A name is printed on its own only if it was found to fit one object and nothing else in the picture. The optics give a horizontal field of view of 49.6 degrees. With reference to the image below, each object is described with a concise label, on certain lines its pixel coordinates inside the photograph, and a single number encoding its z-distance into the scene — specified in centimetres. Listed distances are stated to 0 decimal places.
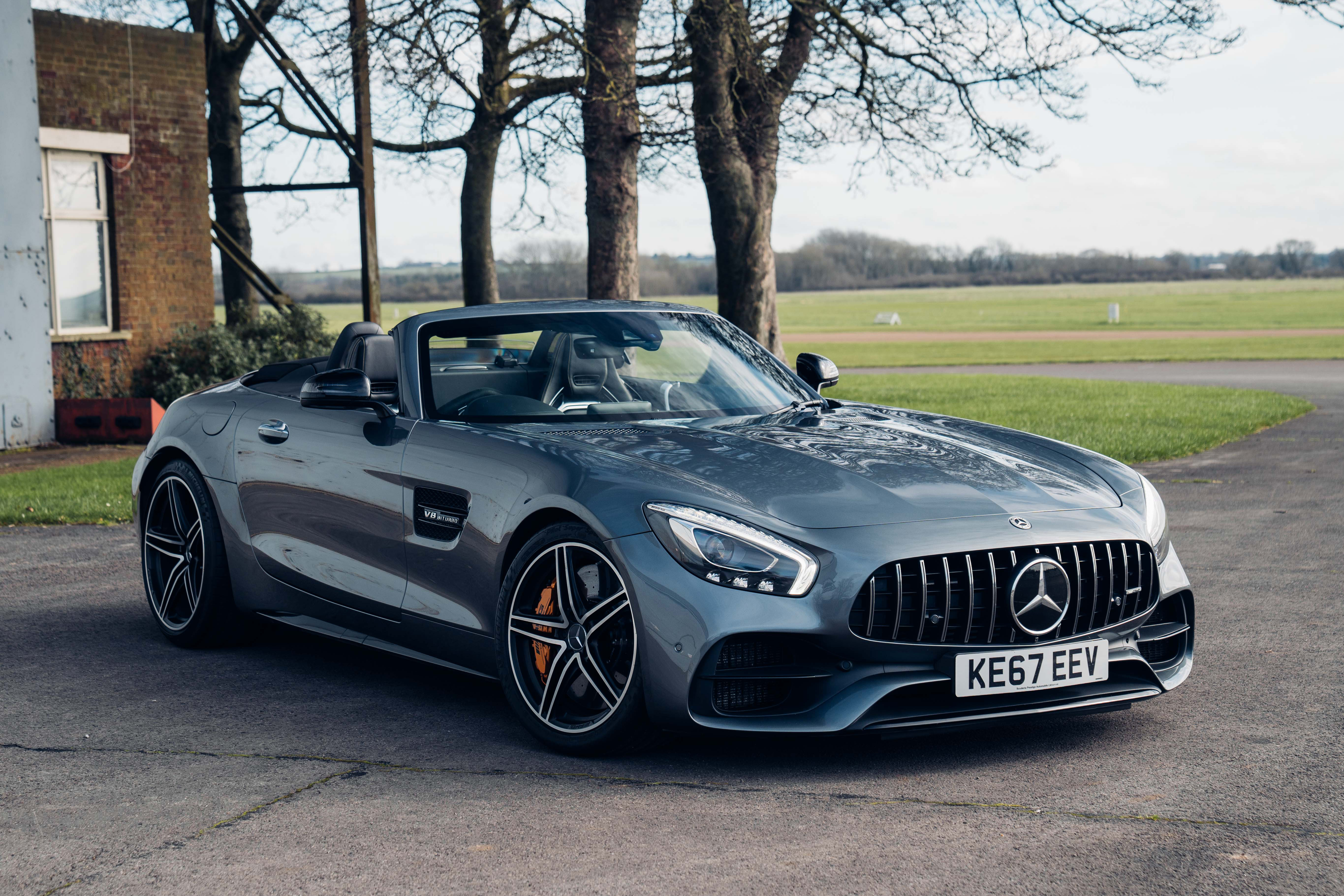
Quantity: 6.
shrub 1752
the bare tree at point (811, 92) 1833
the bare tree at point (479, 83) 1645
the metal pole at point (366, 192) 1802
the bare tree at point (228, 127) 2723
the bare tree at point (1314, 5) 1773
